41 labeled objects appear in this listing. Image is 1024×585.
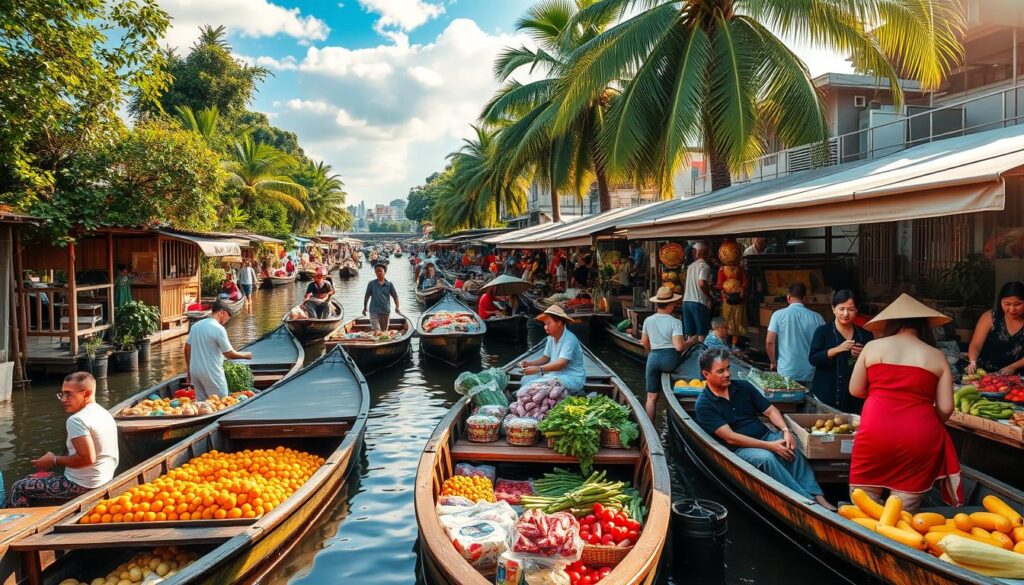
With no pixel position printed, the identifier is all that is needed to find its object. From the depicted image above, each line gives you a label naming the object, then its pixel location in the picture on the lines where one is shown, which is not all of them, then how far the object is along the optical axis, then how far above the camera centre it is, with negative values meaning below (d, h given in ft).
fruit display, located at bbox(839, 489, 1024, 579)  11.61 -5.29
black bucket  15.29 -6.26
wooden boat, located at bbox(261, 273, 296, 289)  109.09 +1.21
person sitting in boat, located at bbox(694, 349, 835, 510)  17.10 -4.25
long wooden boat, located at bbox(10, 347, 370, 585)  13.80 -5.39
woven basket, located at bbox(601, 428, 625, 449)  18.79 -4.63
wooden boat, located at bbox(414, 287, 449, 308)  81.35 -1.32
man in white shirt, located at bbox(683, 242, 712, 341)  36.27 -0.92
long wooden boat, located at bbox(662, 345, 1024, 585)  11.93 -5.44
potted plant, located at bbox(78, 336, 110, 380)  39.27 -4.18
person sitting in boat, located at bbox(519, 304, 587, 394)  23.18 -2.81
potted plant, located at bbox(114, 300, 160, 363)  43.24 -2.15
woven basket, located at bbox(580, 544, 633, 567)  12.92 -5.52
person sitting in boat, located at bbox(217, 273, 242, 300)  69.37 -0.03
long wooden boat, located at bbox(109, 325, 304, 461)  22.20 -4.58
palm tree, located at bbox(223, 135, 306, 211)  108.06 +19.44
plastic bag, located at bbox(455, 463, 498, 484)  18.39 -5.39
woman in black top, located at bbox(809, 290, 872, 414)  20.33 -2.50
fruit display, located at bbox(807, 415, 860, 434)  17.97 -4.27
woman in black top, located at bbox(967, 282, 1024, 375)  20.08 -2.11
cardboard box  17.43 -4.61
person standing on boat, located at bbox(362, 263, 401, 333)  45.50 -1.03
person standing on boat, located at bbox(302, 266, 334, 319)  52.80 -0.85
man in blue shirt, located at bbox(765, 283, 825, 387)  23.67 -2.16
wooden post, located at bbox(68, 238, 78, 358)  38.50 -0.34
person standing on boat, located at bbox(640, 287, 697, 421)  26.43 -2.67
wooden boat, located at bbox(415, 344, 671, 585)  11.82 -5.03
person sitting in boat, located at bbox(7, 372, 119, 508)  16.48 -4.30
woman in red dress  13.98 -3.02
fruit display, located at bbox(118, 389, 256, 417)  23.94 -4.47
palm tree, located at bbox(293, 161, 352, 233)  172.79 +26.93
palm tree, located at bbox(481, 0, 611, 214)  62.18 +16.14
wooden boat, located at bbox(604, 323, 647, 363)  42.27 -4.32
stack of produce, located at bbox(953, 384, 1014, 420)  18.22 -3.85
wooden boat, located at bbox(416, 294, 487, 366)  42.78 -4.05
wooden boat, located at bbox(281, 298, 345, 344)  50.65 -3.17
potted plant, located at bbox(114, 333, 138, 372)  41.88 -4.07
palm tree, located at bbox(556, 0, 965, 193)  35.40 +12.97
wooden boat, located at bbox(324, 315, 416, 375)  40.52 -4.13
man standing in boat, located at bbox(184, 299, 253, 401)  25.81 -2.61
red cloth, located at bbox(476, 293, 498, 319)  54.08 -1.92
